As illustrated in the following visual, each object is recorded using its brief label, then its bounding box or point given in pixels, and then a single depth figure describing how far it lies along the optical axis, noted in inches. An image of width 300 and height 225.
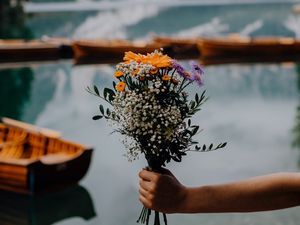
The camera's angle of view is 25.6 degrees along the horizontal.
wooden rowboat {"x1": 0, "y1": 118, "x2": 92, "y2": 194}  290.8
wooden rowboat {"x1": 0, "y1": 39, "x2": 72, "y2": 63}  898.7
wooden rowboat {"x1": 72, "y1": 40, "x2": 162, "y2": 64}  929.4
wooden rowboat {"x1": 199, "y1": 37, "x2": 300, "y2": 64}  965.8
